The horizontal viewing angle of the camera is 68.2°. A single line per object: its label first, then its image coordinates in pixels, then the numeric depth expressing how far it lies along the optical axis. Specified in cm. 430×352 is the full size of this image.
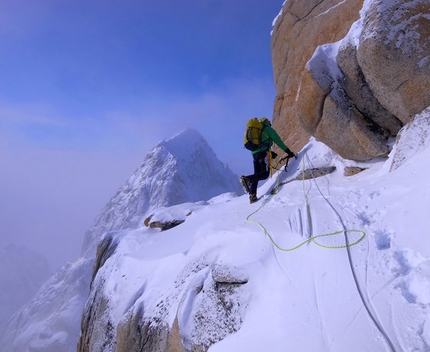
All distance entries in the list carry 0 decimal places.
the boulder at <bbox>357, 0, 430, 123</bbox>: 697
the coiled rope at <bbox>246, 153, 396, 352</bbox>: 334
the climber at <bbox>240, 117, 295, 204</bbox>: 946
